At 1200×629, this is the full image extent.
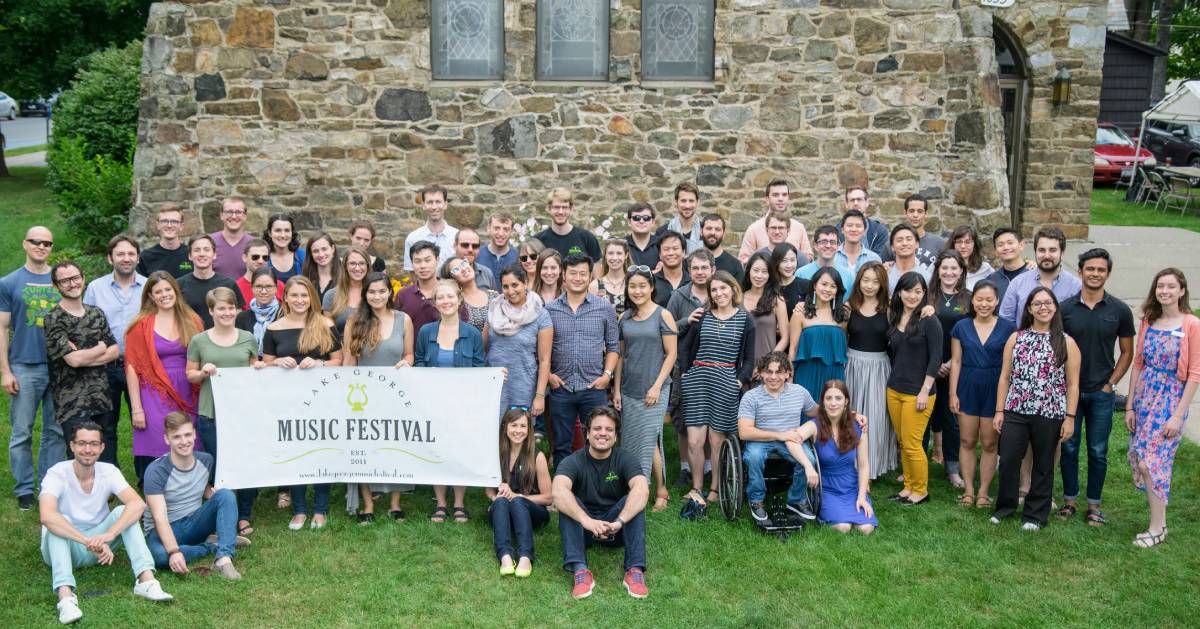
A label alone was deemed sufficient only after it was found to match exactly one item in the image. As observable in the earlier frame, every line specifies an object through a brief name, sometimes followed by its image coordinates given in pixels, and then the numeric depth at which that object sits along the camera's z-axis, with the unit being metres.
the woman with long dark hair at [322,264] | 7.27
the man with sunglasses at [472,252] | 7.43
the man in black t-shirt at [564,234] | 8.21
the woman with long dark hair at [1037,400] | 6.48
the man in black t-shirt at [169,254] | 7.47
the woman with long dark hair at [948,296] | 7.16
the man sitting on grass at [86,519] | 5.66
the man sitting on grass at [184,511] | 5.97
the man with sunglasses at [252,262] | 7.30
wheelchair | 6.64
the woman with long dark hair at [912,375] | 6.94
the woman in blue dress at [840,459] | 6.73
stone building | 10.16
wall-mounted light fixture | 14.30
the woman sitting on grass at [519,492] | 6.25
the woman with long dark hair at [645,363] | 6.86
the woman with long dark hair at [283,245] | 7.51
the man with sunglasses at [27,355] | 6.69
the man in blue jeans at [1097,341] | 6.56
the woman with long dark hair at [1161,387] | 6.31
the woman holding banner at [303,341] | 6.56
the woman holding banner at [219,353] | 6.48
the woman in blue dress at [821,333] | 7.04
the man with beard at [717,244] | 7.54
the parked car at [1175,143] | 23.09
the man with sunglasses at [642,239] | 7.82
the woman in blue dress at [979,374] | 6.84
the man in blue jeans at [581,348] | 6.86
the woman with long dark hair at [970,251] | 7.57
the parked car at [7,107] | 36.66
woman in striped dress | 6.89
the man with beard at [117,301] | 6.81
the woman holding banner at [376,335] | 6.65
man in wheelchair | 6.70
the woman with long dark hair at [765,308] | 7.15
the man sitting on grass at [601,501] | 6.03
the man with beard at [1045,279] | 6.94
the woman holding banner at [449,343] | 6.69
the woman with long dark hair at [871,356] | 7.04
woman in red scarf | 6.52
